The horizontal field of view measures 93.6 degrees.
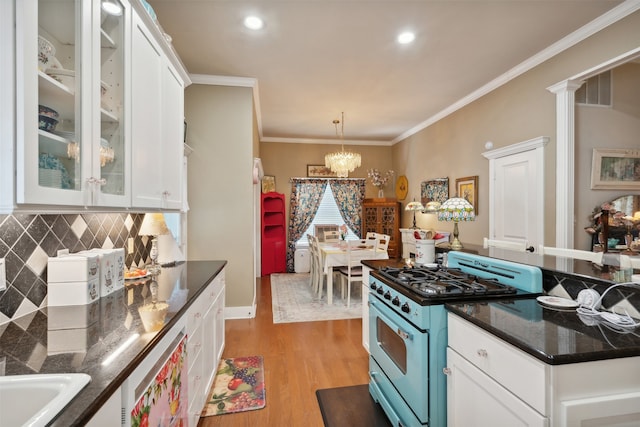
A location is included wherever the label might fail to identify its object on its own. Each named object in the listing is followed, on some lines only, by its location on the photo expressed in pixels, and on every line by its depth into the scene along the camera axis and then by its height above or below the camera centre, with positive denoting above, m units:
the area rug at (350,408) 1.94 -1.35
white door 3.21 +0.23
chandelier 5.23 +0.89
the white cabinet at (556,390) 0.92 -0.58
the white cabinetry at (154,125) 1.55 +0.52
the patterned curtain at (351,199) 6.89 +0.29
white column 2.91 +0.49
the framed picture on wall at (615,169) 3.03 +0.45
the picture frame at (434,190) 4.94 +0.38
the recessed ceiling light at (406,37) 2.78 +1.65
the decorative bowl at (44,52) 0.96 +0.53
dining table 4.20 -0.63
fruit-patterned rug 2.08 -1.34
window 6.89 -0.05
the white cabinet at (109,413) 0.73 -0.52
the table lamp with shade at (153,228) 2.29 -0.13
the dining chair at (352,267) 4.14 -0.80
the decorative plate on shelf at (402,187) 6.39 +0.54
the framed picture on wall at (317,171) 6.79 +0.93
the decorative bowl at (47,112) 0.95 +0.33
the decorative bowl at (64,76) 1.02 +0.48
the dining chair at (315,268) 4.51 -0.90
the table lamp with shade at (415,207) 4.96 +0.09
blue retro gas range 1.46 -0.58
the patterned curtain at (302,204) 6.70 +0.18
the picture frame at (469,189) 4.19 +0.34
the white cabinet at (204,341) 1.63 -0.84
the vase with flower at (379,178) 6.83 +0.78
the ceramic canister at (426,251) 2.31 -0.31
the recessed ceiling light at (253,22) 2.54 +1.64
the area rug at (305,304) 3.82 -1.32
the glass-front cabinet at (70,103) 0.87 +0.39
